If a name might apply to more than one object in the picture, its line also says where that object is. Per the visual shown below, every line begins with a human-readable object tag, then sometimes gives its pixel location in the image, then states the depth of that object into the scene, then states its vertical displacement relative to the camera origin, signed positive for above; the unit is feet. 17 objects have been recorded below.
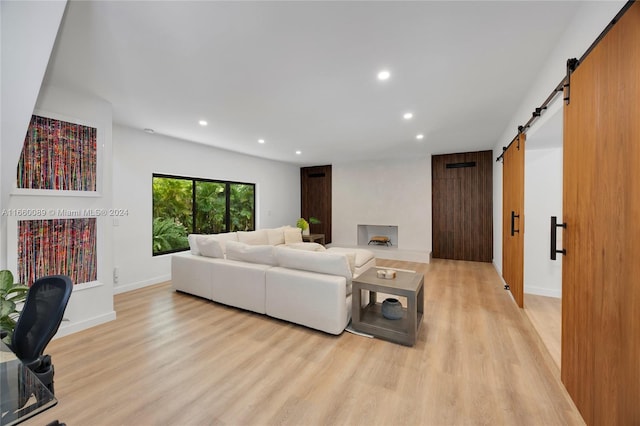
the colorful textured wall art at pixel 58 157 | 8.44 +1.94
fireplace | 23.80 -2.00
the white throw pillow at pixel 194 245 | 13.00 -1.70
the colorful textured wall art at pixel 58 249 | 8.39 -1.30
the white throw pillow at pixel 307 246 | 13.20 -1.77
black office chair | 4.33 -1.96
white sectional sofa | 8.75 -2.60
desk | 3.07 -2.39
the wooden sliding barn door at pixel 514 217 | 10.05 -0.20
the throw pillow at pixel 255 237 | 16.70 -1.70
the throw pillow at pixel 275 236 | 18.65 -1.78
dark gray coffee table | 7.96 -3.36
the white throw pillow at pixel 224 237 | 12.38 -1.46
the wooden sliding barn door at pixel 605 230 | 3.65 -0.30
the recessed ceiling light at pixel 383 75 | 7.89 +4.27
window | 15.47 +0.22
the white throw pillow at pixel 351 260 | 9.47 -1.77
